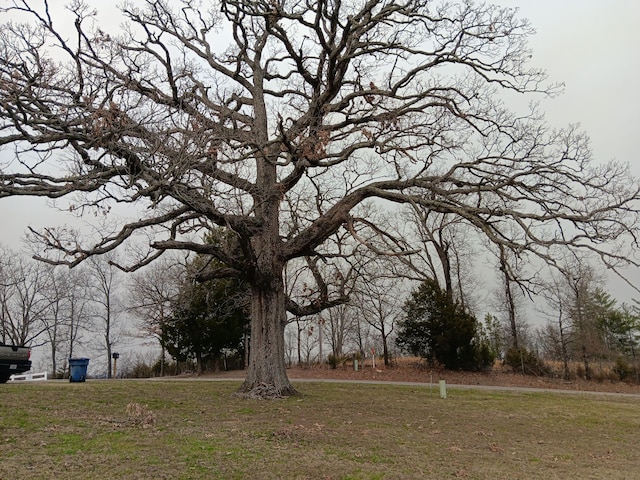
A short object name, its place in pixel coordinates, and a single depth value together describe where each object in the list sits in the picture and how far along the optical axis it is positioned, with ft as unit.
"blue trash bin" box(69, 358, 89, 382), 59.52
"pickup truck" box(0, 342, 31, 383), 47.96
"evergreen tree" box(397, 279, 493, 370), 96.37
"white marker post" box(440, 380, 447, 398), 50.37
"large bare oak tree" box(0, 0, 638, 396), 31.81
